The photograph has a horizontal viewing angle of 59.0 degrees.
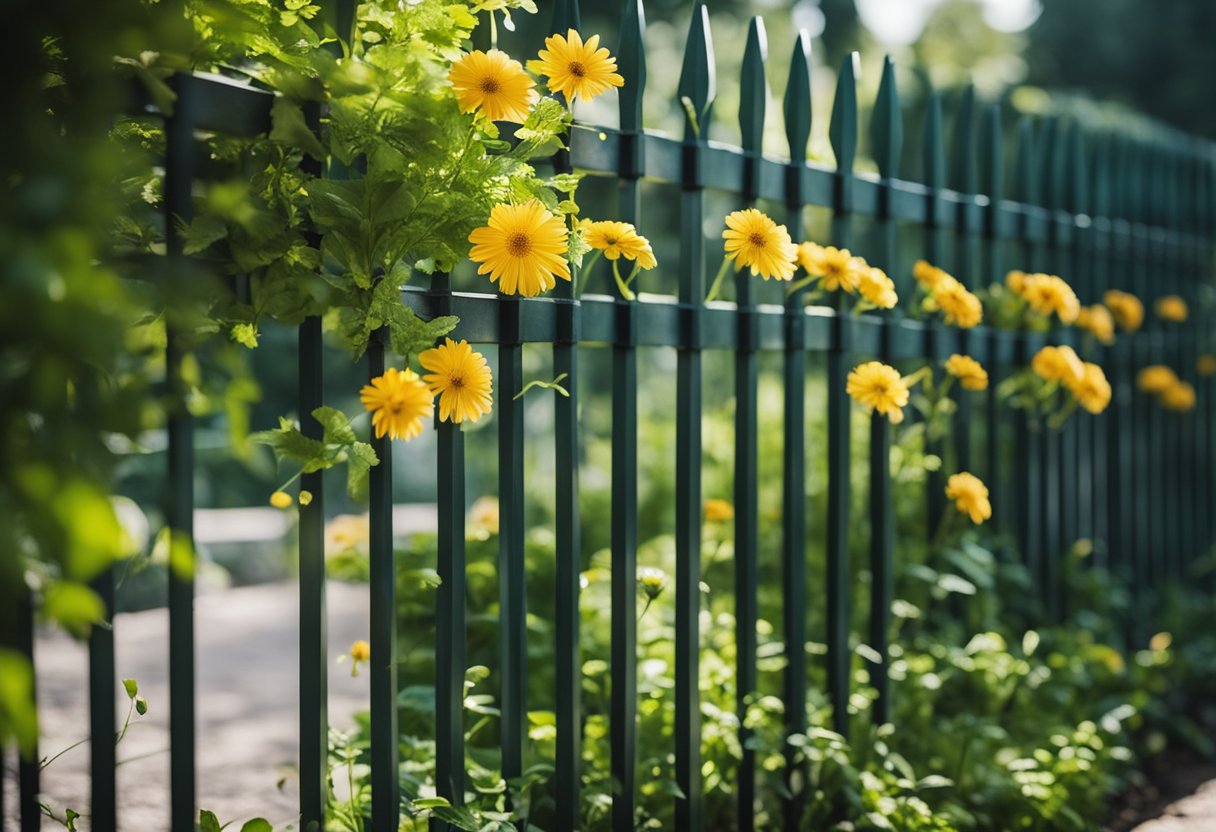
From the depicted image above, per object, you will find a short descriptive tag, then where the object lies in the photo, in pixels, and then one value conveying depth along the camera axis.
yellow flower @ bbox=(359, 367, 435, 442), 1.47
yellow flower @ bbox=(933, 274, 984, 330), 2.52
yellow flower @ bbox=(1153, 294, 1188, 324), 3.94
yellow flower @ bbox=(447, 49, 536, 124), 1.55
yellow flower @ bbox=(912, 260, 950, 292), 2.59
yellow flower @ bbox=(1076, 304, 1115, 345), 3.33
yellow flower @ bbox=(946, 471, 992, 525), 2.38
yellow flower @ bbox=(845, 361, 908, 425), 2.22
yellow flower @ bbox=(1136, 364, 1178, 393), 3.93
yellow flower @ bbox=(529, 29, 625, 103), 1.71
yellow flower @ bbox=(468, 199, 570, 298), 1.62
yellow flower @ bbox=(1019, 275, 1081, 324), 2.83
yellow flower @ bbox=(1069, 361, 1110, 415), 2.81
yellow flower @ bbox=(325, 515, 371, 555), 2.54
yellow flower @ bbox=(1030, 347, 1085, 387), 2.77
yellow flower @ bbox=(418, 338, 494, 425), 1.60
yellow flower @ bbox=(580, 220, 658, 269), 1.78
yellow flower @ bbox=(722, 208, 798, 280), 1.91
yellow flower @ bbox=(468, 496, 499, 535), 2.49
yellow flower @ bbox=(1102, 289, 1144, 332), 3.61
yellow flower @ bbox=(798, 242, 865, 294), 2.22
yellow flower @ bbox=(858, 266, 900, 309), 2.27
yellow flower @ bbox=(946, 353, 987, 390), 2.56
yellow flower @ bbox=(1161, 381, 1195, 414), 3.96
